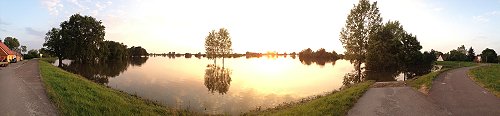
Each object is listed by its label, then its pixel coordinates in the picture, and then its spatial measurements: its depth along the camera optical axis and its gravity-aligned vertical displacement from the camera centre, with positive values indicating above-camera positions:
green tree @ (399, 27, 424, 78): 65.14 -0.04
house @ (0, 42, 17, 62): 62.26 -0.05
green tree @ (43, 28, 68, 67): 79.69 +1.97
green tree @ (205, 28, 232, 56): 100.31 +3.08
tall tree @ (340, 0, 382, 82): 55.22 +3.93
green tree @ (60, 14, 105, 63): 79.12 +4.04
